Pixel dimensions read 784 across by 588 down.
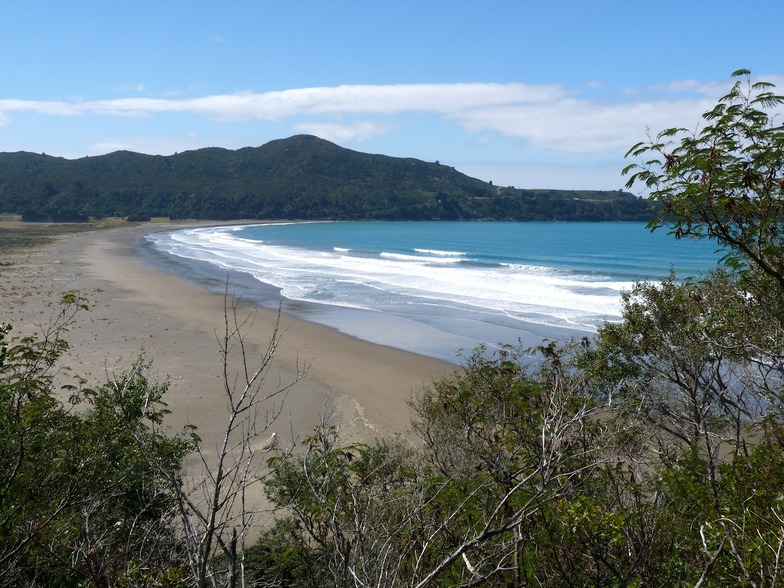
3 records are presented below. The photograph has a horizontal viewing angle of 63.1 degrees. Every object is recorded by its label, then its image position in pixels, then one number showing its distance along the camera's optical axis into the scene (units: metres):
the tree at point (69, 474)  5.45
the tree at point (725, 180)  5.79
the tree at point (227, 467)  3.64
